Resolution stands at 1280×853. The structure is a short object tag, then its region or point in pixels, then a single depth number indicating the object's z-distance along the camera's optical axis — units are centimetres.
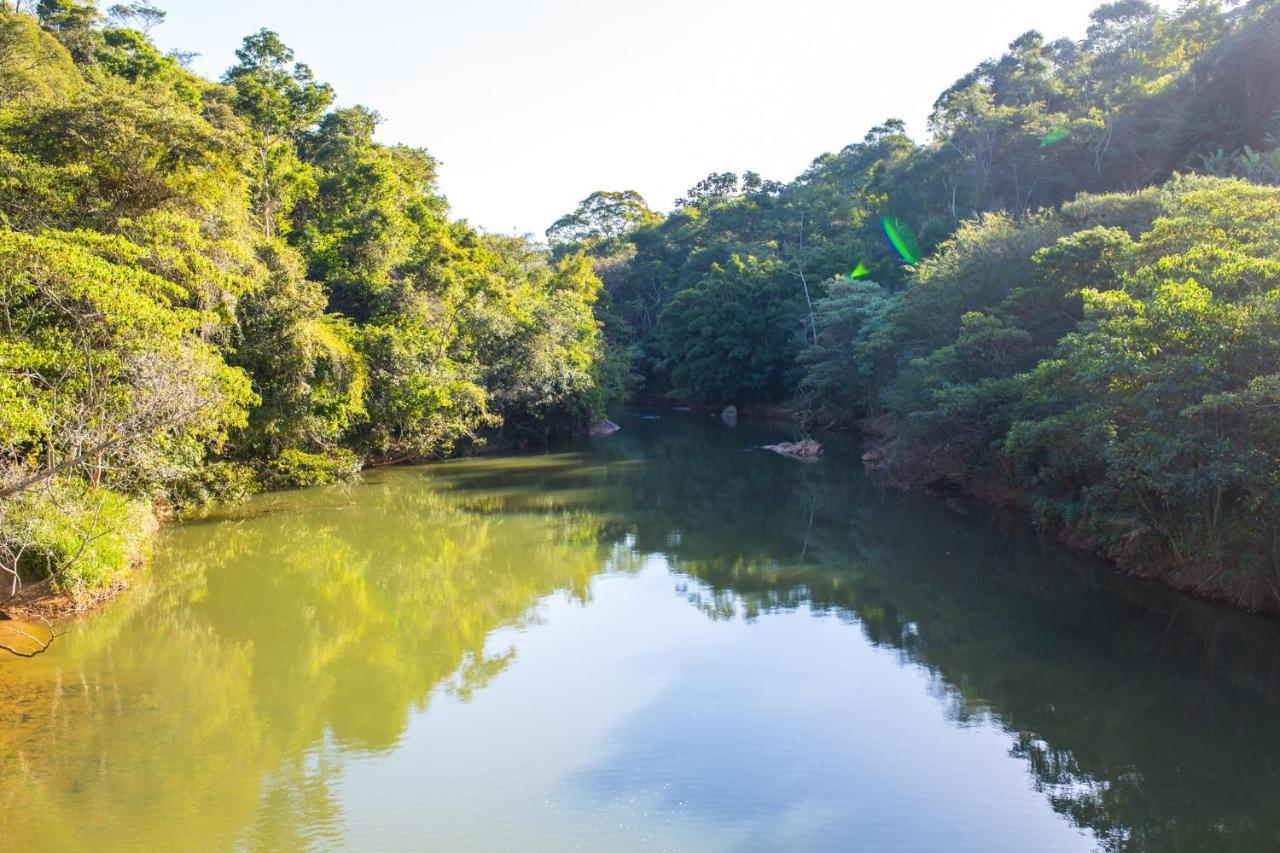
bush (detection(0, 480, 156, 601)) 1011
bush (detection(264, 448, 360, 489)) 1966
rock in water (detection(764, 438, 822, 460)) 3098
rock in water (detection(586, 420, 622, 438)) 3875
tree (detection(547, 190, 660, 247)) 7044
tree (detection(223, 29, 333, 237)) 2444
